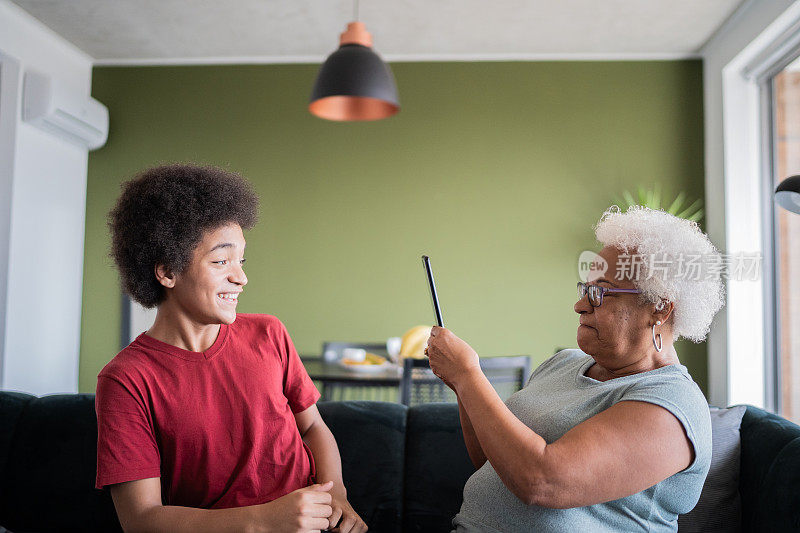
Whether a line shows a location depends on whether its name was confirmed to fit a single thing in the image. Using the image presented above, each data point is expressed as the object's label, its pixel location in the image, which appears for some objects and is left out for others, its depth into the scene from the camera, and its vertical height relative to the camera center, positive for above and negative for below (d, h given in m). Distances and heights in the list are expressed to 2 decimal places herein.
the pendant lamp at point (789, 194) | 1.48 +0.29
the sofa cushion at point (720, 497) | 1.41 -0.45
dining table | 2.70 -0.35
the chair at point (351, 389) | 3.51 -0.57
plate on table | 2.90 -0.32
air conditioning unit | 3.63 +1.17
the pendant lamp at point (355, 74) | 2.43 +0.93
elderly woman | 1.02 -0.20
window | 3.22 +0.31
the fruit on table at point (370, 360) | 3.13 -0.32
